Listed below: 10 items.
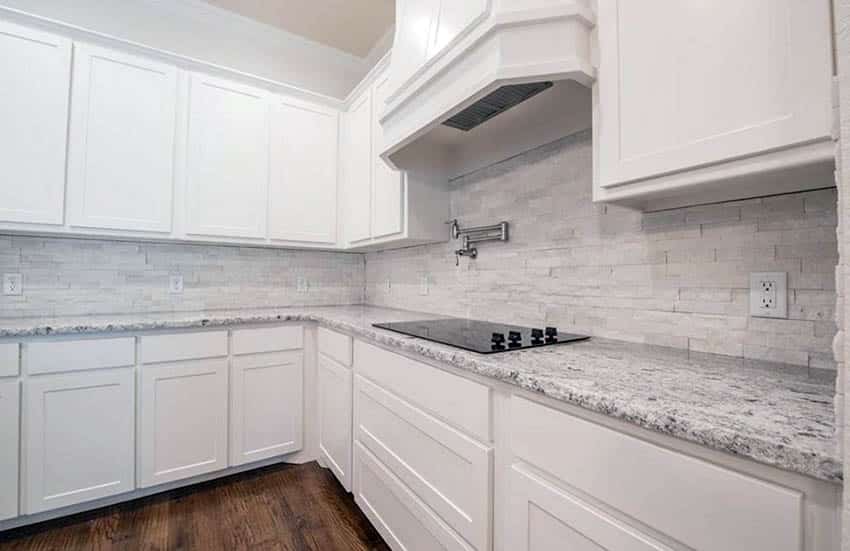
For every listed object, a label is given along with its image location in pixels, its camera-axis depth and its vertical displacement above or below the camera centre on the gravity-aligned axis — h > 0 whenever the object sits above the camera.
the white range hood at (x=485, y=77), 1.10 +0.71
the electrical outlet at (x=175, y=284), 2.48 -0.02
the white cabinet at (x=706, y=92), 0.72 +0.43
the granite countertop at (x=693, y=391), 0.54 -0.21
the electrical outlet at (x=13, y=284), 2.07 -0.02
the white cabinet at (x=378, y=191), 2.16 +0.56
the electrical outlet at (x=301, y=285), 2.97 -0.02
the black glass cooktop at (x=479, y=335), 1.21 -0.20
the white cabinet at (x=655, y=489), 0.54 -0.35
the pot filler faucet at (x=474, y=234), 1.85 +0.25
